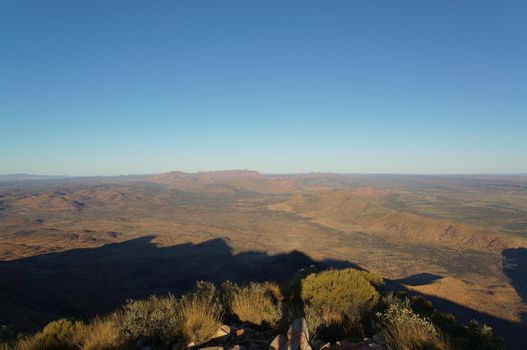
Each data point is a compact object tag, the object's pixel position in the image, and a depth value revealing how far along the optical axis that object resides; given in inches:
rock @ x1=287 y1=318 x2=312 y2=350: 189.2
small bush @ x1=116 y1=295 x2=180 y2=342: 213.8
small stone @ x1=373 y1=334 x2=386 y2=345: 200.8
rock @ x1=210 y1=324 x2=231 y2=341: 217.2
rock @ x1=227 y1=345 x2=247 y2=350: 188.3
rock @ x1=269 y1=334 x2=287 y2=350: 192.7
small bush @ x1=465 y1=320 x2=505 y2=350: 229.1
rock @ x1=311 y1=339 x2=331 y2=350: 203.7
